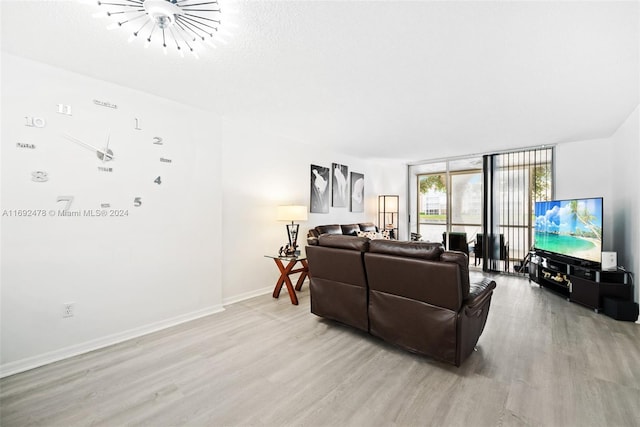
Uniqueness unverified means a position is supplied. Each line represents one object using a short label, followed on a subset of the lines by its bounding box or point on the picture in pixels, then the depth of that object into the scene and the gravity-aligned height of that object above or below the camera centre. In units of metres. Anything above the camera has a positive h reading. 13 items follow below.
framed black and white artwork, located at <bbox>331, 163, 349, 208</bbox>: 5.66 +0.60
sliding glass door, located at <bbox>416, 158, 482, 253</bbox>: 5.87 +0.29
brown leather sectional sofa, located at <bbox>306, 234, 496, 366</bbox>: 2.10 -0.69
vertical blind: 5.02 +0.31
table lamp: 4.06 -0.02
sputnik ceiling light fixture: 1.57 +1.23
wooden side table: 3.72 -0.84
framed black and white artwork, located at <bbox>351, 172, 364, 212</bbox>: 6.24 +0.52
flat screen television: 3.52 -0.19
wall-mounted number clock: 2.31 +0.55
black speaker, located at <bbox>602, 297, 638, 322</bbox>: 3.07 -1.06
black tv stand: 3.30 -0.87
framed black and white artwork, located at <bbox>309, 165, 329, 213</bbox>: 5.13 +0.47
